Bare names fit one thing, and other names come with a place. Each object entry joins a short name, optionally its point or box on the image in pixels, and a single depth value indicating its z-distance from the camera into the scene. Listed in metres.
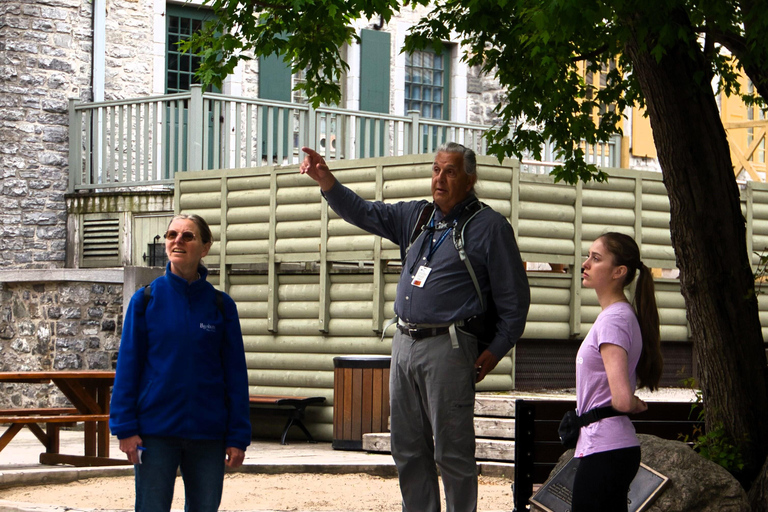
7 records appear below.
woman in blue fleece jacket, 6.48
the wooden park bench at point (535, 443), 9.86
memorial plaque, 7.29
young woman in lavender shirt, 5.93
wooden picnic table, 13.96
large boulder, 8.91
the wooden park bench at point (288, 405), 17.47
